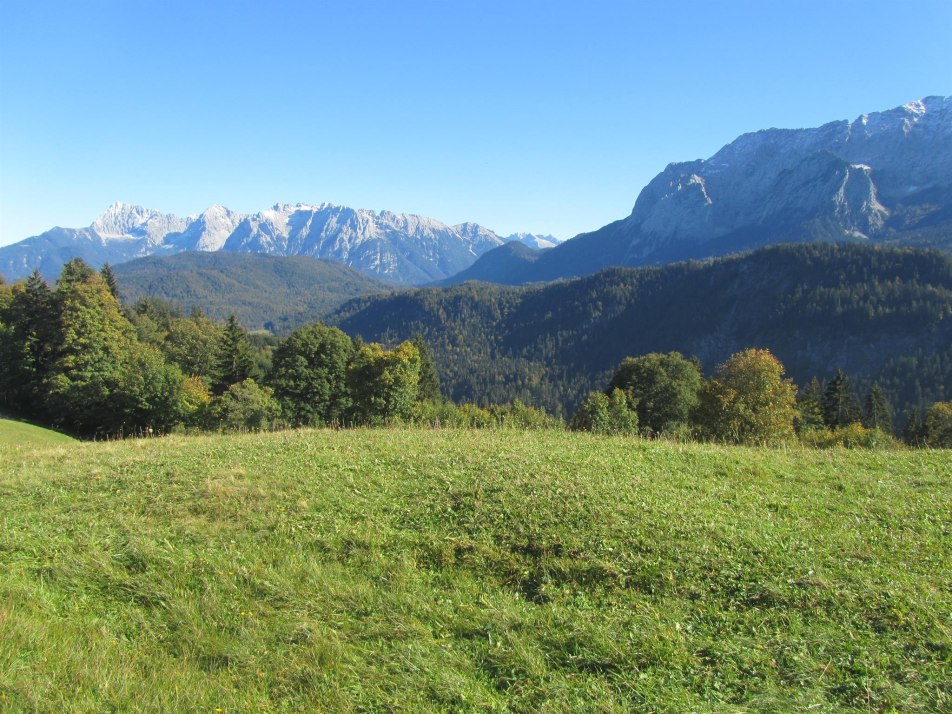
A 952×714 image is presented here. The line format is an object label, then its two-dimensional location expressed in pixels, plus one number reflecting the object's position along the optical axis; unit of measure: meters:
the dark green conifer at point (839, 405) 67.44
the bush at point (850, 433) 28.66
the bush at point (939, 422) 57.77
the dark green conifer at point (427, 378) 65.56
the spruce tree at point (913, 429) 65.96
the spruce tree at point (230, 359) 59.16
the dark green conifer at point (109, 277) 83.99
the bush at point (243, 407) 43.78
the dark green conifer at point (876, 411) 69.69
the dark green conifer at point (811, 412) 60.09
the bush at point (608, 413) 42.34
